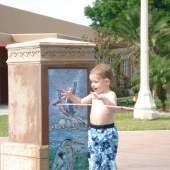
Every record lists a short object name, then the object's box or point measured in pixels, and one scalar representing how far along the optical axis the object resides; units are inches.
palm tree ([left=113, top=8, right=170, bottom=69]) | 1579.7
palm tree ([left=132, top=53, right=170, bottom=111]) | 957.8
